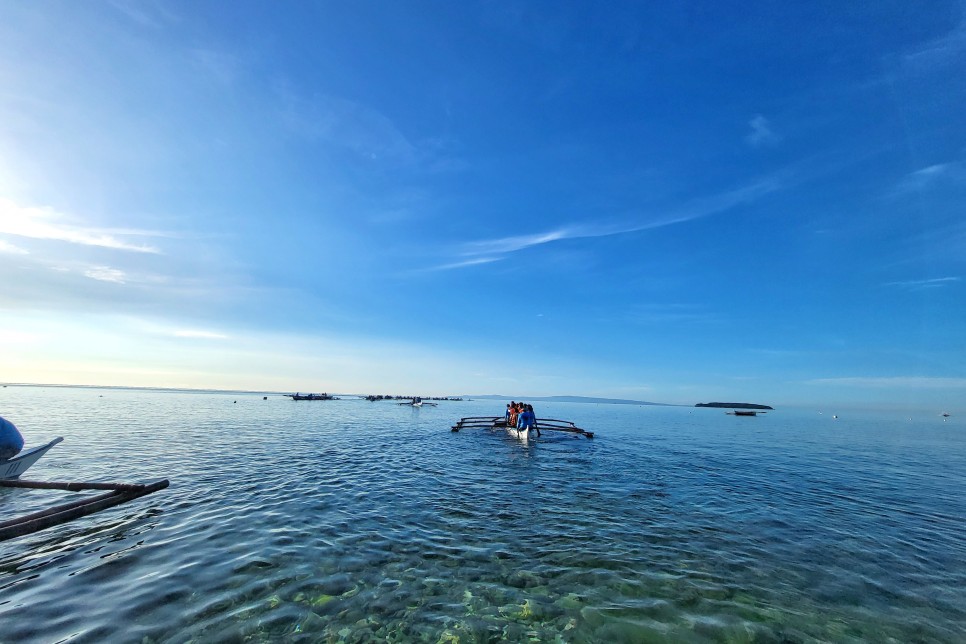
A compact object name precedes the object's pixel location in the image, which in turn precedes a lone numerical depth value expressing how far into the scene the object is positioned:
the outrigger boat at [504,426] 38.94
